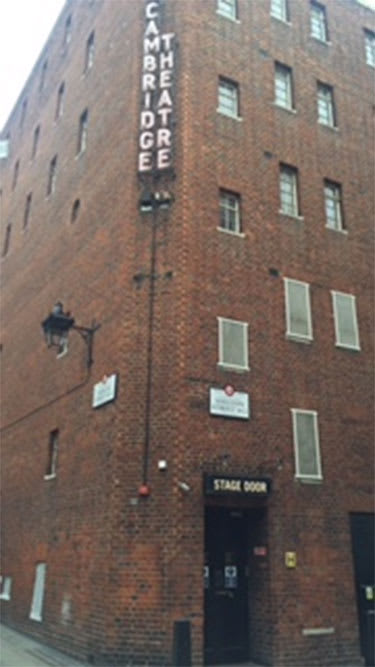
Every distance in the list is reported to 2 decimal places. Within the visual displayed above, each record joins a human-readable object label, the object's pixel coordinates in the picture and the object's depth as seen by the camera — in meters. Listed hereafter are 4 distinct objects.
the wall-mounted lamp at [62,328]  14.71
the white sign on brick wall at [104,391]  13.14
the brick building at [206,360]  12.18
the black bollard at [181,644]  10.84
